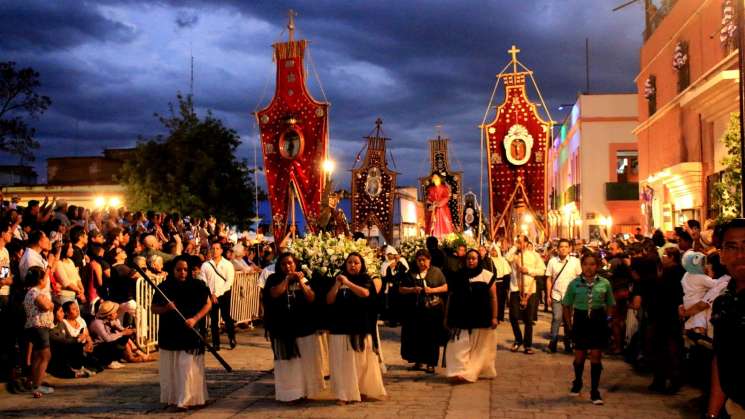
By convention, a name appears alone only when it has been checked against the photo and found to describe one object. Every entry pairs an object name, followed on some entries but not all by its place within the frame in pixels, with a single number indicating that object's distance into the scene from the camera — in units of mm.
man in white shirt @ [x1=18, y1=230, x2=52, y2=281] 10750
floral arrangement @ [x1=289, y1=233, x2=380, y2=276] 9945
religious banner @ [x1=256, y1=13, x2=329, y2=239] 21344
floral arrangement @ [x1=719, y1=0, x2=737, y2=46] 17953
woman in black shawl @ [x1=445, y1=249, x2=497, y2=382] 10531
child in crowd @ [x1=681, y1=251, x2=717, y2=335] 8195
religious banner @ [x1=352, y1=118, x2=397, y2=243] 28938
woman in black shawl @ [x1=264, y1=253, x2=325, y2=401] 9258
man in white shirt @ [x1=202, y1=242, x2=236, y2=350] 13773
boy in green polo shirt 9172
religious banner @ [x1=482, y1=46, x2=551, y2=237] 21250
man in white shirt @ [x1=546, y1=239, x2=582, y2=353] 13281
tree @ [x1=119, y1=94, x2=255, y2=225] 36062
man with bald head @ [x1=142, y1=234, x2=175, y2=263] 14018
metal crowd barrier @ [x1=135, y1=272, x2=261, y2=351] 12594
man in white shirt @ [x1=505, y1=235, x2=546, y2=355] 13336
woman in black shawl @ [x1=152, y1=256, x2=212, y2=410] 8797
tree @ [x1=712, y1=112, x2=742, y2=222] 14641
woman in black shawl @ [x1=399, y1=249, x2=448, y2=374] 11305
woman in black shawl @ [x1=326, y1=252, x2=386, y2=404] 9266
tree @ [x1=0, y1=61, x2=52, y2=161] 29844
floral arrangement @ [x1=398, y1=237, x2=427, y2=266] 16312
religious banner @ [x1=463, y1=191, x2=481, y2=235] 45109
